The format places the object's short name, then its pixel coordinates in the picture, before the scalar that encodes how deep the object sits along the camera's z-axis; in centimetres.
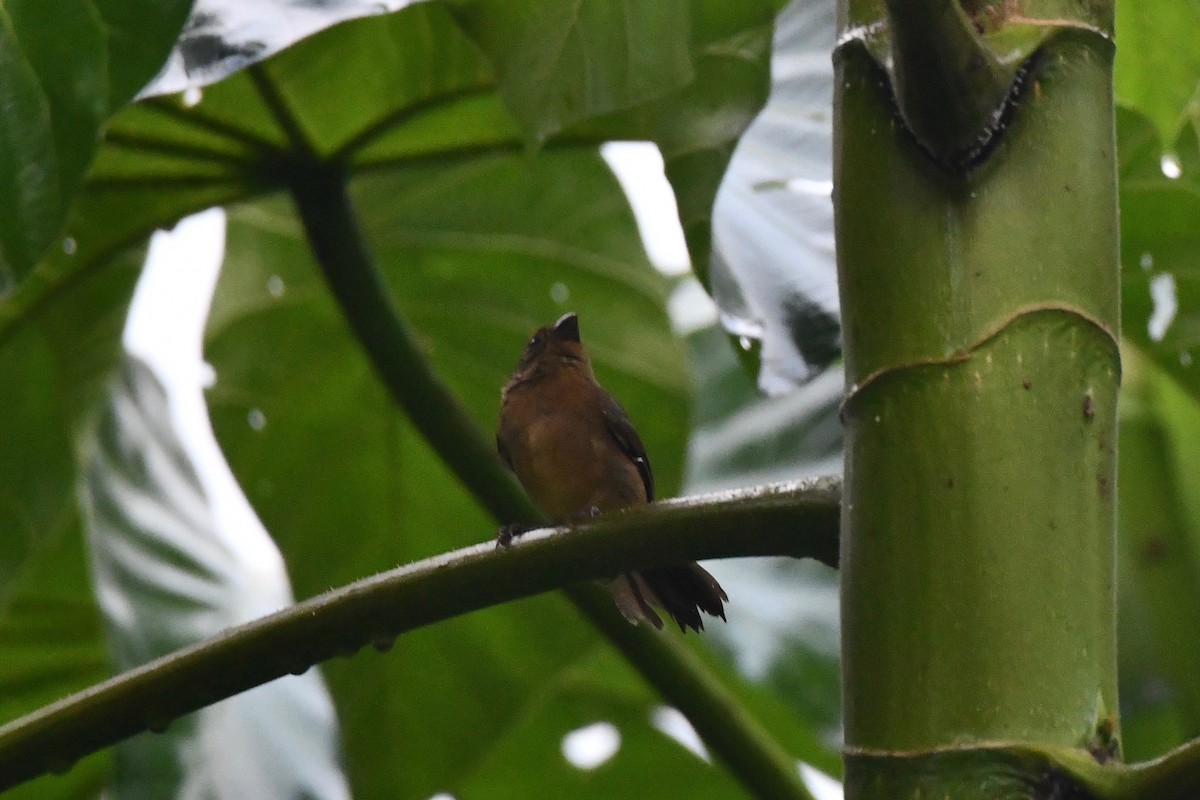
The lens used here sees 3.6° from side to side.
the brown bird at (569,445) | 891
